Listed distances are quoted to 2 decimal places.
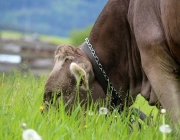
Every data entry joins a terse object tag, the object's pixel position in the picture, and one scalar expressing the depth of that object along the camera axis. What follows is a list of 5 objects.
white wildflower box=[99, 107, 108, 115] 6.19
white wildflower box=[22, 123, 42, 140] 4.15
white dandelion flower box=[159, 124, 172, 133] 4.74
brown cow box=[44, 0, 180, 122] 7.14
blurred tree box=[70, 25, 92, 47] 69.16
